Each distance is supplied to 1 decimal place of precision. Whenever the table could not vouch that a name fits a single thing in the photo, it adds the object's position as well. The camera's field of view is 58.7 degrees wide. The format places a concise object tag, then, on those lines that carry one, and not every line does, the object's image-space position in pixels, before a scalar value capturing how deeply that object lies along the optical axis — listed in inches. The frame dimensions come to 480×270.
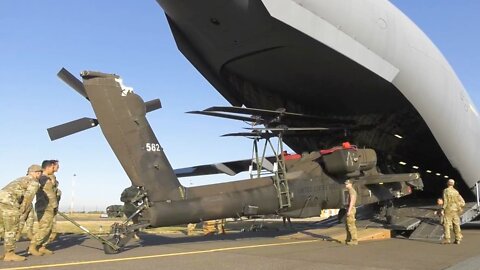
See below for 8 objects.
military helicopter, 351.3
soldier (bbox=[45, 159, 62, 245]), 370.9
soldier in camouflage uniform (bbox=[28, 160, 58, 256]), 351.6
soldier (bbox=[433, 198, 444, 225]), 499.8
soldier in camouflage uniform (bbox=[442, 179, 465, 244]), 446.0
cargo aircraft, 359.9
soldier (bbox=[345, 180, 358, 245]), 424.8
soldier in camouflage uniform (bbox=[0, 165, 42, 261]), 316.5
